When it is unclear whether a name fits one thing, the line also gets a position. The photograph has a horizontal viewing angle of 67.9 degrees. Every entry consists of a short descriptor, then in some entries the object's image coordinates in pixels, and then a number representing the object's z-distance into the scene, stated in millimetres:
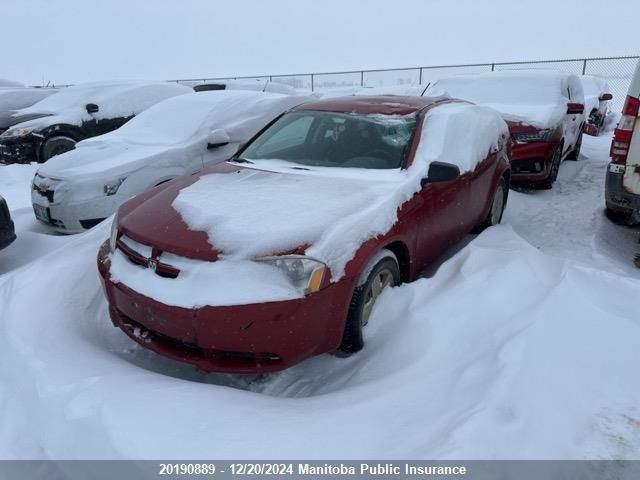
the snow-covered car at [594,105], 11312
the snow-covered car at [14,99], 10984
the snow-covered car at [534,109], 6520
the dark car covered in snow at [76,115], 8523
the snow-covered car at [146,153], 4996
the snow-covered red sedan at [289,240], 2475
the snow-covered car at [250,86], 9742
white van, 4406
